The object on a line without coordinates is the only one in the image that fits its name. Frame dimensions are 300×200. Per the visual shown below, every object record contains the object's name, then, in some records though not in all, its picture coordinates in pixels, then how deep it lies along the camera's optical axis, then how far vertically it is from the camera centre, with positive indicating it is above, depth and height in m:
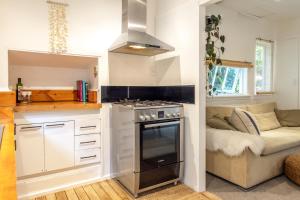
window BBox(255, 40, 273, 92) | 4.62 +0.61
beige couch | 2.32 -0.78
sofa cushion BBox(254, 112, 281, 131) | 3.59 -0.45
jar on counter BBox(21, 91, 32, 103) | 2.51 -0.01
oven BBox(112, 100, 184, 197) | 2.22 -0.54
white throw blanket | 2.27 -0.52
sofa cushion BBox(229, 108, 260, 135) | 2.72 -0.35
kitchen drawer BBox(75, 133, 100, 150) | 2.47 -0.55
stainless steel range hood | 2.35 +0.67
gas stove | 2.21 -0.11
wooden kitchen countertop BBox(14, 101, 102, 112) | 2.11 -0.12
